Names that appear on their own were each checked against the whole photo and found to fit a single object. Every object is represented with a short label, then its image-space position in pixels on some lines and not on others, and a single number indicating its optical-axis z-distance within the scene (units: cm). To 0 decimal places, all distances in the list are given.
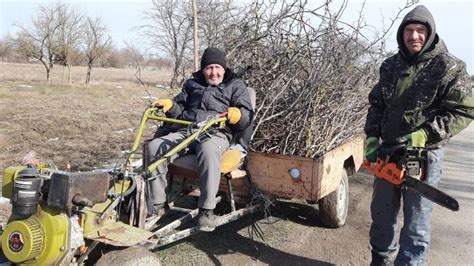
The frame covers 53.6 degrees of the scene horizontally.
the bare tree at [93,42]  3919
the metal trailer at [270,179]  414
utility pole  648
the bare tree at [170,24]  3306
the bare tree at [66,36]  3559
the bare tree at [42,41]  3512
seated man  386
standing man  332
